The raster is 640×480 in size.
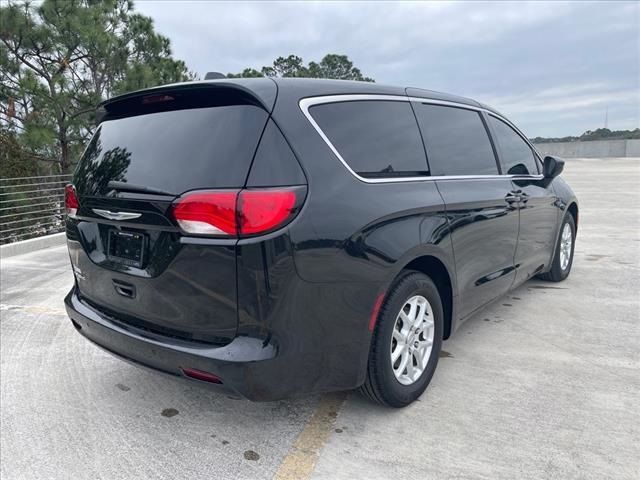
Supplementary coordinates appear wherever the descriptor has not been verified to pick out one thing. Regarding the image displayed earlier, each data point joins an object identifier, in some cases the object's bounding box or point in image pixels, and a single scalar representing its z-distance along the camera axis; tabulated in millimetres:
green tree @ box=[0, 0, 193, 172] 10633
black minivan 2086
